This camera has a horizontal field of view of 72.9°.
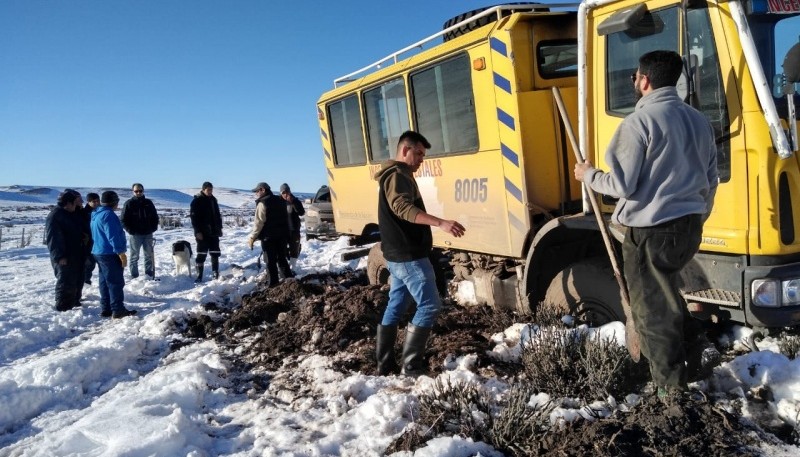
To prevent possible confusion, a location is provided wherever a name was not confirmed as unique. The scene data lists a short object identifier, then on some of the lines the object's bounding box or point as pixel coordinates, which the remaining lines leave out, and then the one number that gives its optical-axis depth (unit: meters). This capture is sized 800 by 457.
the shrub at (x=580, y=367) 3.33
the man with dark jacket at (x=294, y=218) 10.62
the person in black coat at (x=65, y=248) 8.27
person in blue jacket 7.98
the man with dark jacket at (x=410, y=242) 4.02
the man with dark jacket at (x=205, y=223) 10.35
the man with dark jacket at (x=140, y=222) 10.31
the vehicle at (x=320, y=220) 13.63
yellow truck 3.20
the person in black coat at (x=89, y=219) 9.23
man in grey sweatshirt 2.85
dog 10.77
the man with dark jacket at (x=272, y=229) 8.51
